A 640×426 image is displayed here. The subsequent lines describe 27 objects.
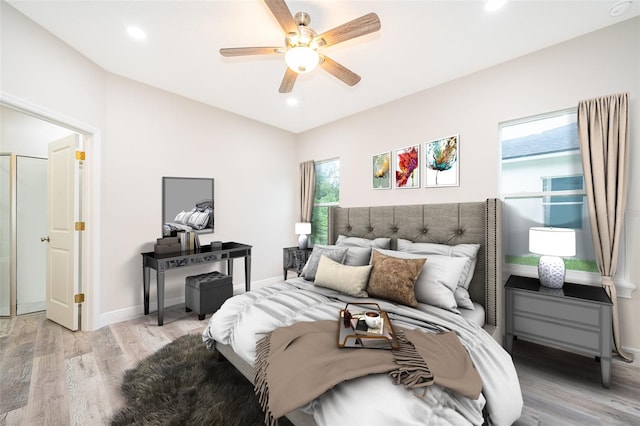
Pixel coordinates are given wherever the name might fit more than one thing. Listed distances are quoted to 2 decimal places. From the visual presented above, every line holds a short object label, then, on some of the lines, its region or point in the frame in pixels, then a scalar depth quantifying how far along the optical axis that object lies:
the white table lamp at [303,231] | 4.10
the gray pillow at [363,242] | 2.85
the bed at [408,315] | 0.99
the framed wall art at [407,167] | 3.08
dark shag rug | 1.51
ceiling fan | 1.56
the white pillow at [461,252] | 2.05
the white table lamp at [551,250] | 1.95
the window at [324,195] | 4.19
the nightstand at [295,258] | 3.91
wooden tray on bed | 1.28
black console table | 2.83
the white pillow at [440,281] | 1.93
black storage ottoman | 3.02
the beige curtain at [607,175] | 1.95
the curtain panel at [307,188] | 4.46
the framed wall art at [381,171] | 3.36
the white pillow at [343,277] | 2.12
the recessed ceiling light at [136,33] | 2.14
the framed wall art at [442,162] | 2.78
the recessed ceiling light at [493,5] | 1.79
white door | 2.73
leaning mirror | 3.37
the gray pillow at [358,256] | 2.50
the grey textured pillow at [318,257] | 2.54
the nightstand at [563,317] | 1.78
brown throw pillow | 1.95
